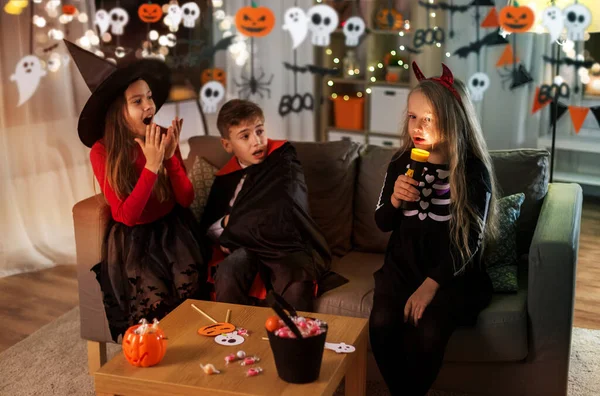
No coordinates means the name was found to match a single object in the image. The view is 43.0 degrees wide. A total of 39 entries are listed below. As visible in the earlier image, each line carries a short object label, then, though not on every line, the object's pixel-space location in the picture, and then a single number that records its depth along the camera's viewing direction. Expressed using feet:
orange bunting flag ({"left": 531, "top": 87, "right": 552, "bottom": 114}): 16.51
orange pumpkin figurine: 6.11
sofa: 7.62
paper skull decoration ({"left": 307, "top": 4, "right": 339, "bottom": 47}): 16.40
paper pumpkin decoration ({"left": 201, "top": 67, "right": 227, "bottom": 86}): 16.63
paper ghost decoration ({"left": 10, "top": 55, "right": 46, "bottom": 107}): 12.82
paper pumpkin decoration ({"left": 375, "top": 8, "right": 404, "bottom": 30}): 17.02
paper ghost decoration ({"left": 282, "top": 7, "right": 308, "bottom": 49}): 16.79
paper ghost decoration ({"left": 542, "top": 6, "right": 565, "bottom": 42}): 14.57
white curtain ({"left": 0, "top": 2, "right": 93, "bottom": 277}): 12.76
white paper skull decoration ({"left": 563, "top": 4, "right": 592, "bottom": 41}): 14.62
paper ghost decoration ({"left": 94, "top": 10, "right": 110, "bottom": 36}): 14.20
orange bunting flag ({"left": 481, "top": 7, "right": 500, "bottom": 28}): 15.96
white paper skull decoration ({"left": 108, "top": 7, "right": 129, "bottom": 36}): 14.51
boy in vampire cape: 8.41
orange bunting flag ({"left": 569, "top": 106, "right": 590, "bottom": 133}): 16.02
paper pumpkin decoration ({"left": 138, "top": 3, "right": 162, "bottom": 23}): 14.76
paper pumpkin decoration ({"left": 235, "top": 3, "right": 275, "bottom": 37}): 15.20
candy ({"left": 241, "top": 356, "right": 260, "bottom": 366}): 6.19
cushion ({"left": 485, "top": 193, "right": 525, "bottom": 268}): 8.39
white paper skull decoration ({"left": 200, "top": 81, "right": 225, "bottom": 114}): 16.29
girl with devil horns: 7.57
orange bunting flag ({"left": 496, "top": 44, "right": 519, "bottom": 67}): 16.40
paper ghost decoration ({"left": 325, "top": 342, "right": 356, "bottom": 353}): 6.37
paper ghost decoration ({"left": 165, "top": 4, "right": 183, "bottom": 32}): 15.14
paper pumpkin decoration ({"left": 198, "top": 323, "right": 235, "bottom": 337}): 6.77
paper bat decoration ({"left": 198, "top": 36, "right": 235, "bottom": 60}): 16.57
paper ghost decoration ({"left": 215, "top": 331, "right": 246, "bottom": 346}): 6.57
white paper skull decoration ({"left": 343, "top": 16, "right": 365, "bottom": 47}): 16.72
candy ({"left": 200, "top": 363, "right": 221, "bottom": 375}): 6.04
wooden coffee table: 5.88
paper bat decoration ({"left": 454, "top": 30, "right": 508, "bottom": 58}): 16.37
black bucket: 5.72
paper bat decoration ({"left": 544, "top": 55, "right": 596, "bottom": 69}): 16.22
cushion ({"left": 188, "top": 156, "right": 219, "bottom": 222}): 9.50
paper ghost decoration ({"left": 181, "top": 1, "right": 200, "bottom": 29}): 15.37
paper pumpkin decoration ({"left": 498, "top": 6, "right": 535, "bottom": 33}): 14.48
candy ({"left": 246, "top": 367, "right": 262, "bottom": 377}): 6.01
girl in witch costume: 8.50
